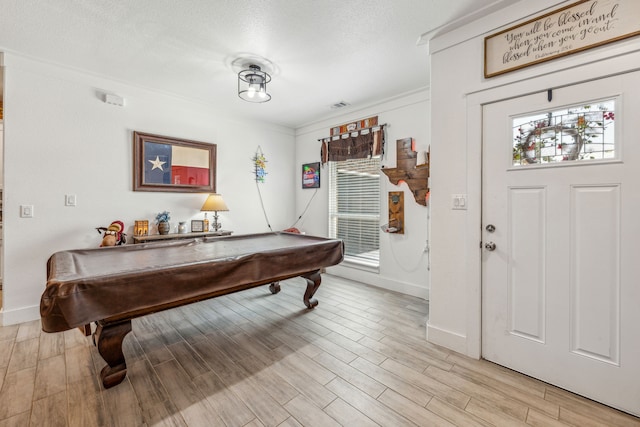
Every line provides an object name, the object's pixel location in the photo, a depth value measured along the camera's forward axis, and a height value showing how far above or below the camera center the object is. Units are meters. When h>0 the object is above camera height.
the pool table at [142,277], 1.38 -0.43
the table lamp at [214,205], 3.80 +0.09
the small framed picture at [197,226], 3.85 -0.21
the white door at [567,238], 1.57 -0.17
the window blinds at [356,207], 4.08 +0.07
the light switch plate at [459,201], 2.18 +0.09
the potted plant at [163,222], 3.49 -0.14
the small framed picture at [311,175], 4.80 +0.67
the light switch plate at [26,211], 2.72 +0.01
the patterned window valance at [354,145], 3.84 +1.03
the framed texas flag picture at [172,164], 3.45 +0.65
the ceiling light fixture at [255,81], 2.90 +1.47
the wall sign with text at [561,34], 1.57 +1.16
